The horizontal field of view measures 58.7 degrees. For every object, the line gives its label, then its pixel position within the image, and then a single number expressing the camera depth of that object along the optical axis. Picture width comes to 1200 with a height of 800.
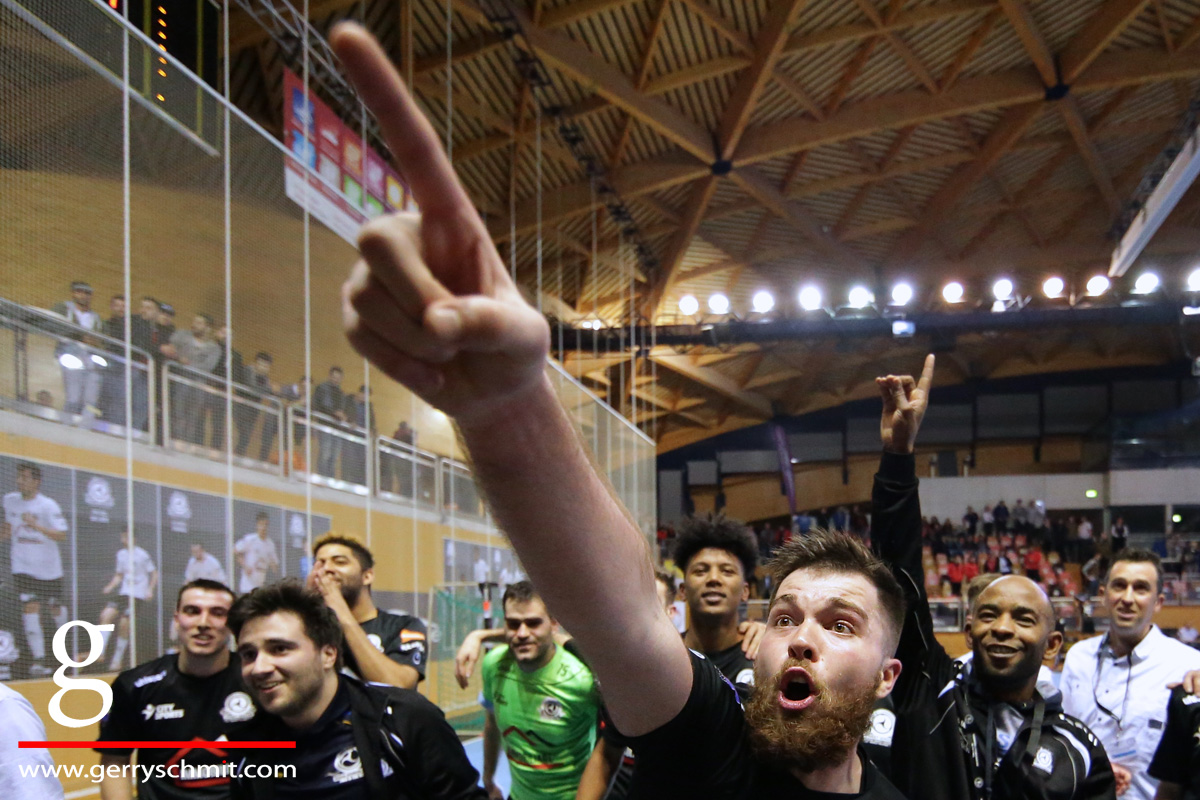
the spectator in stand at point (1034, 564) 25.73
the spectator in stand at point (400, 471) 8.93
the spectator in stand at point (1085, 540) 28.12
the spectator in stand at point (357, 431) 8.11
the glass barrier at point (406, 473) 8.88
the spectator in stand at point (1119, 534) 27.06
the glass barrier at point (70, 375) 4.71
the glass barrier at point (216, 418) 5.84
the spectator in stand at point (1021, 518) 29.30
